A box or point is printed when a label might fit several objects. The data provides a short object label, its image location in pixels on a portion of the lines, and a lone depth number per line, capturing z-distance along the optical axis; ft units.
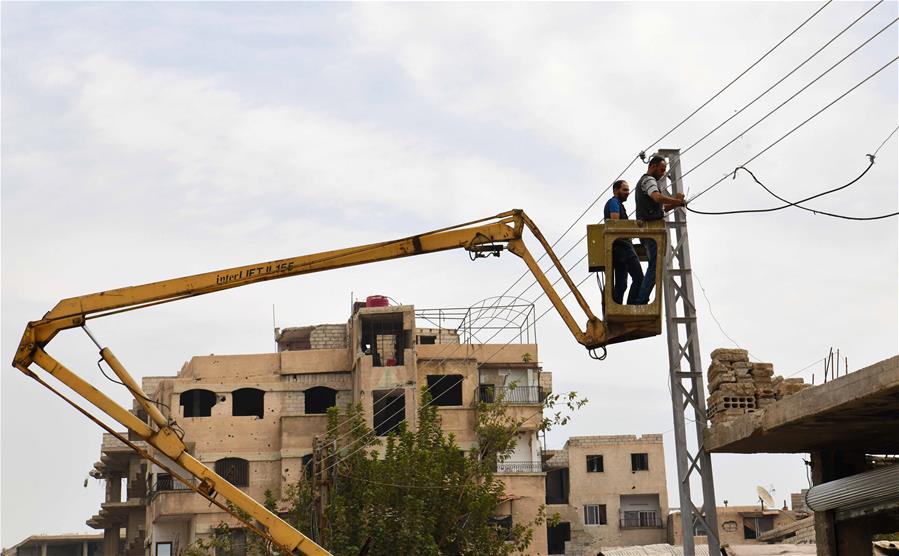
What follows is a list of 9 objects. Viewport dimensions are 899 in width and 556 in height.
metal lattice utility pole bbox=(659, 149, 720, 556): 62.90
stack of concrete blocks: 63.72
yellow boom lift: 51.24
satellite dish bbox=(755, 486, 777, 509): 202.35
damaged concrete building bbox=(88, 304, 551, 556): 170.60
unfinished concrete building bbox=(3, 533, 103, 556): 263.49
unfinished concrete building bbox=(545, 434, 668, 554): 208.33
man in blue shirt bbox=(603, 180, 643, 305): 49.44
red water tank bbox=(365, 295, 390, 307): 185.98
